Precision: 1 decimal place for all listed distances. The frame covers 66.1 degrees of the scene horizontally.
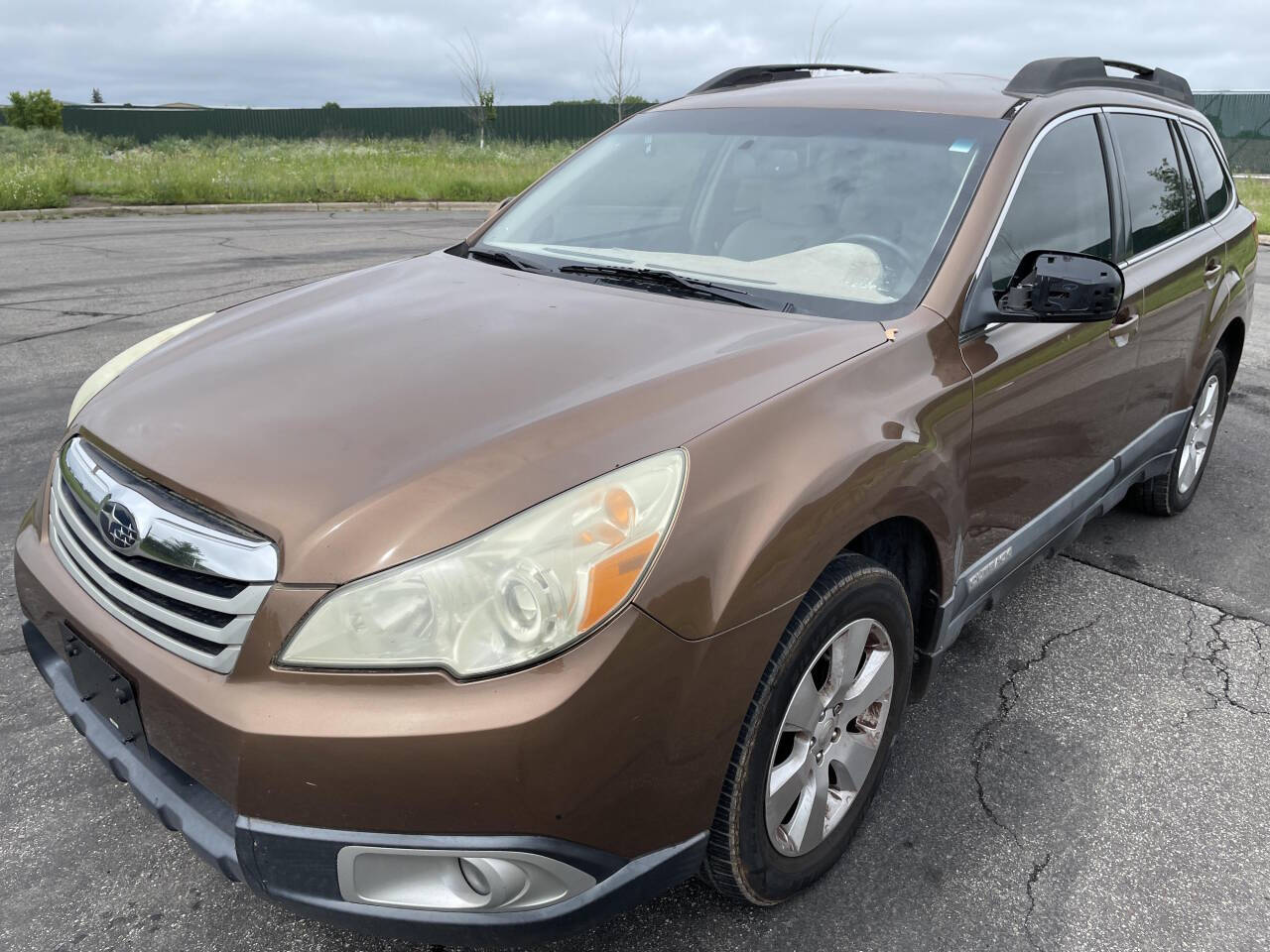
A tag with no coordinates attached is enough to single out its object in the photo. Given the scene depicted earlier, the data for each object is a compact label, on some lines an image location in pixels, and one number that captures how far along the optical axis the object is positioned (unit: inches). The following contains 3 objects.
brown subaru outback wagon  61.7
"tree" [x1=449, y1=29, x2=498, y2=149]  1288.1
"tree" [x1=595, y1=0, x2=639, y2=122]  995.3
